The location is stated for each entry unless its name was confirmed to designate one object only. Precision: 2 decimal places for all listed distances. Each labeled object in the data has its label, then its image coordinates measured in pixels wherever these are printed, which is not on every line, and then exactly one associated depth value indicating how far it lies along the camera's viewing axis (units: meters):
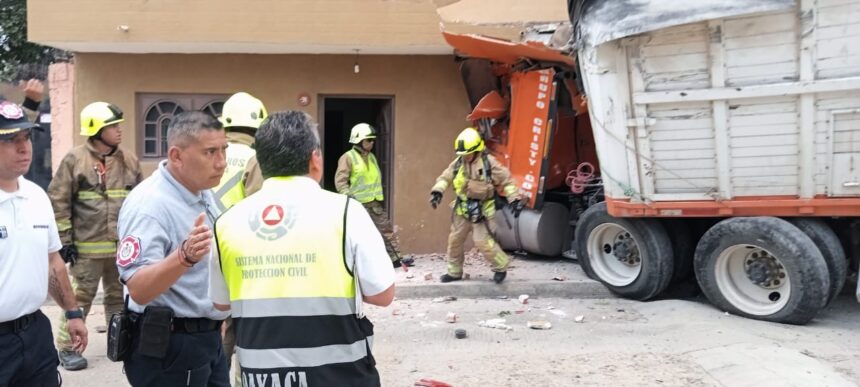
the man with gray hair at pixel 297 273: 2.19
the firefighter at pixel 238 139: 4.12
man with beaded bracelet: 2.64
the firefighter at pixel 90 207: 5.29
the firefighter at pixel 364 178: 8.73
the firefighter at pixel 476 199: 7.88
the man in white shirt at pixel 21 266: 2.89
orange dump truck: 5.77
